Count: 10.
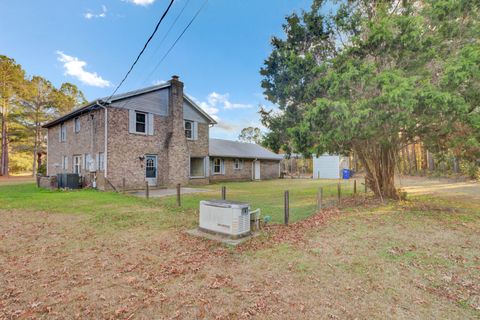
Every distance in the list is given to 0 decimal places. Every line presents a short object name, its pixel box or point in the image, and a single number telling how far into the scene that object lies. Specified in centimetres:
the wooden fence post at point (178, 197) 920
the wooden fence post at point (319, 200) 750
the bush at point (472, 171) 1761
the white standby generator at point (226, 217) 518
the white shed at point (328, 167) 2566
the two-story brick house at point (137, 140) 1388
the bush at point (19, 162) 3356
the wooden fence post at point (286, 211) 623
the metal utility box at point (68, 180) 1427
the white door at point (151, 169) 1533
